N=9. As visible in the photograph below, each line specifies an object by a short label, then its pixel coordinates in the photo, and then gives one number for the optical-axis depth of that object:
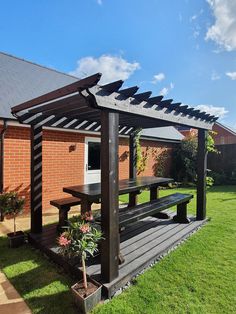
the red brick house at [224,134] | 26.03
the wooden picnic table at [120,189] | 3.98
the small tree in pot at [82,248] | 2.55
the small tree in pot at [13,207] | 4.32
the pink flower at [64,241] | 2.52
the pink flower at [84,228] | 2.67
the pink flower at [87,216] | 2.93
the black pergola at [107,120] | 2.88
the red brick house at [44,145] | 6.22
